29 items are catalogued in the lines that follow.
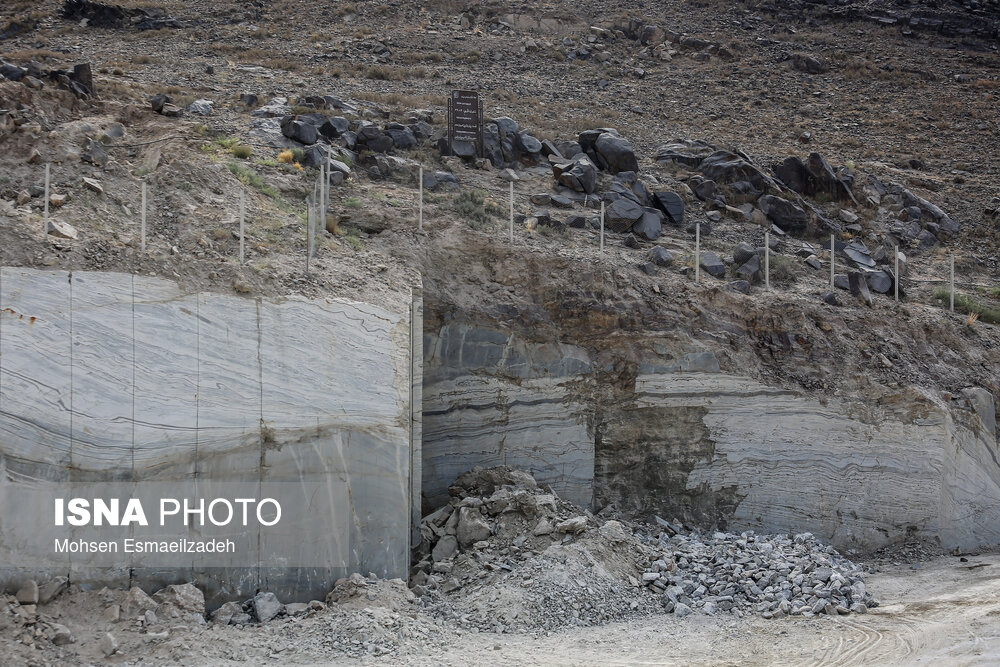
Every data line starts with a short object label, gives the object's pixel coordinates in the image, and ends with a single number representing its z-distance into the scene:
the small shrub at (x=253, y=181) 17.25
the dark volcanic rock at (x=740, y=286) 18.53
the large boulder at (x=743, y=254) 19.48
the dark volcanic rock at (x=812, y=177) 24.64
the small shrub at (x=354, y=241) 16.34
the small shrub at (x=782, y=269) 19.53
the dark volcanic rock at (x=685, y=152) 24.66
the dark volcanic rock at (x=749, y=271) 19.14
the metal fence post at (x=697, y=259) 18.52
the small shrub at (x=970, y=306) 20.39
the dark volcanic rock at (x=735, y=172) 23.52
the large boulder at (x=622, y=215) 20.25
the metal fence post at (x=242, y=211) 14.38
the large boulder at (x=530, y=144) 22.73
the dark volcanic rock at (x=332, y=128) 21.17
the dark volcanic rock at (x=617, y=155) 23.06
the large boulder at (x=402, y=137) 21.72
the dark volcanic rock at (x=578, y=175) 21.45
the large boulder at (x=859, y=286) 19.52
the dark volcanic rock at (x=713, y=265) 19.02
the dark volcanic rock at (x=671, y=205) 21.42
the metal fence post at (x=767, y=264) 18.83
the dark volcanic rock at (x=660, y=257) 18.73
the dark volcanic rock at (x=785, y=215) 22.45
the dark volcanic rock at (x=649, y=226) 20.22
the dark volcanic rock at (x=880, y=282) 20.39
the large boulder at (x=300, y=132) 20.41
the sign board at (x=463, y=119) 21.67
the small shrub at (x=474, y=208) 18.32
